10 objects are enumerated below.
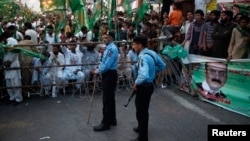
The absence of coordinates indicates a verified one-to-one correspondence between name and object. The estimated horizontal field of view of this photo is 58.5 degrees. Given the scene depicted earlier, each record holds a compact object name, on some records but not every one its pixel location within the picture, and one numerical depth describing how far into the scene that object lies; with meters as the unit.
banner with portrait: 4.82
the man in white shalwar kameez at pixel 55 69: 6.07
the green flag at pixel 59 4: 5.66
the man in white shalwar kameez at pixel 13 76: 5.66
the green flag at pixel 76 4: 5.68
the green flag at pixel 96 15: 6.49
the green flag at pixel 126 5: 6.69
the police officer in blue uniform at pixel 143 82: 3.60
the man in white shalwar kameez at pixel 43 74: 6.02
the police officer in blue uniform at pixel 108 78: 4.15
